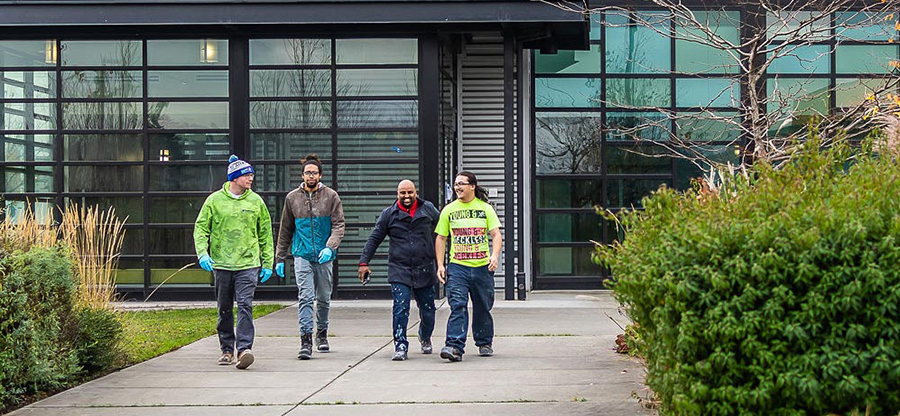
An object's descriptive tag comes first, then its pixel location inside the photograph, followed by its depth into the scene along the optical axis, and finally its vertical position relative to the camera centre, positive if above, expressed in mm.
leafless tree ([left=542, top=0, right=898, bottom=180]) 20172 +2151
